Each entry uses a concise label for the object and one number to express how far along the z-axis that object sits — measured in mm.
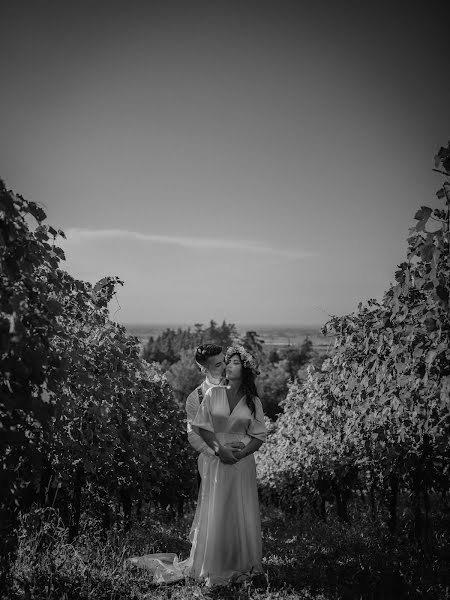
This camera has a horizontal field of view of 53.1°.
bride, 5047
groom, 5340
